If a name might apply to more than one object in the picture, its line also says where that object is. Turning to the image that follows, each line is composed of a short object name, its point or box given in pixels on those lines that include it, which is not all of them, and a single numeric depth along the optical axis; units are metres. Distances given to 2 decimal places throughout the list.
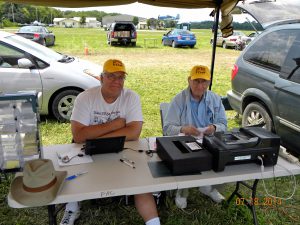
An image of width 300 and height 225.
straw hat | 1.68
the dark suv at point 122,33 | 19.52
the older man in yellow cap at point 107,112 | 2.55
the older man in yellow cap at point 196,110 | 2.81
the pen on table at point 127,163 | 2.10
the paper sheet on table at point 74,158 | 2.12
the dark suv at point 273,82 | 3.58
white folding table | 1.77
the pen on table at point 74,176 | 1.91
